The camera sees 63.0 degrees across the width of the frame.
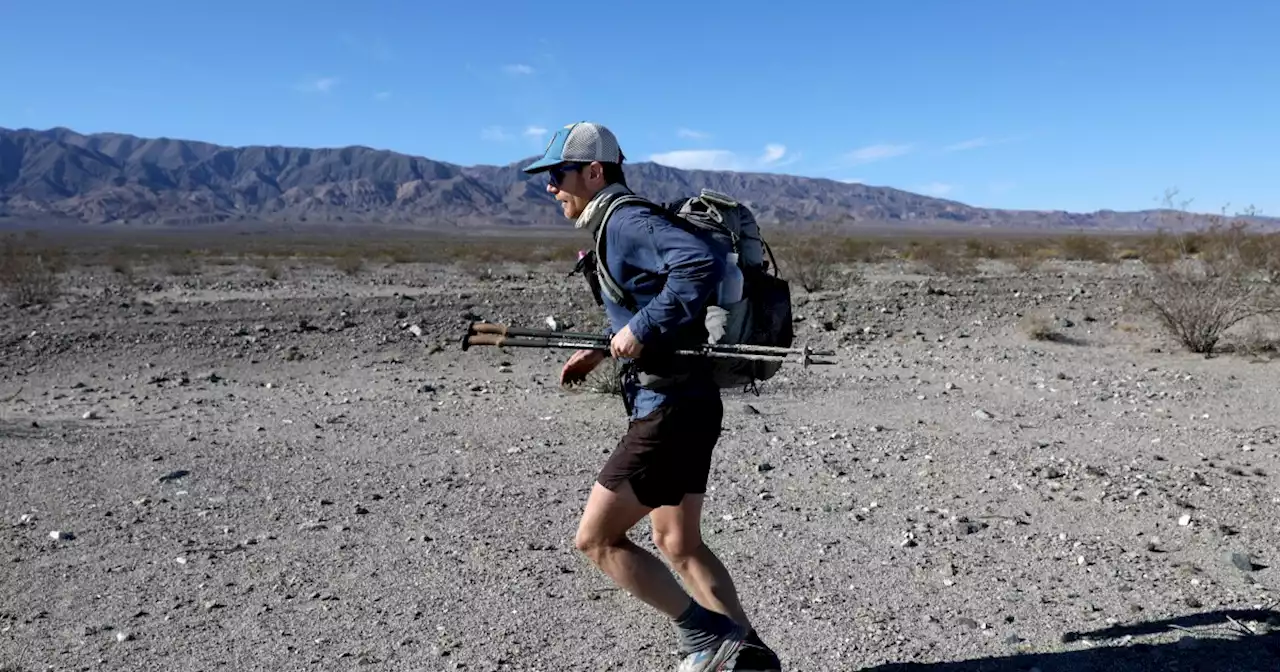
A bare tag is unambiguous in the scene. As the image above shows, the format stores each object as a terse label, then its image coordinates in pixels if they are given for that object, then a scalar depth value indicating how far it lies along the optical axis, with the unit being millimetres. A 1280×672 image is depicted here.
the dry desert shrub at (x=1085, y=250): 33406
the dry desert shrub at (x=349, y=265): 27734
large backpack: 2943
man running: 2830
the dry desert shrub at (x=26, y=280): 16828
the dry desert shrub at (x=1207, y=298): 11477
